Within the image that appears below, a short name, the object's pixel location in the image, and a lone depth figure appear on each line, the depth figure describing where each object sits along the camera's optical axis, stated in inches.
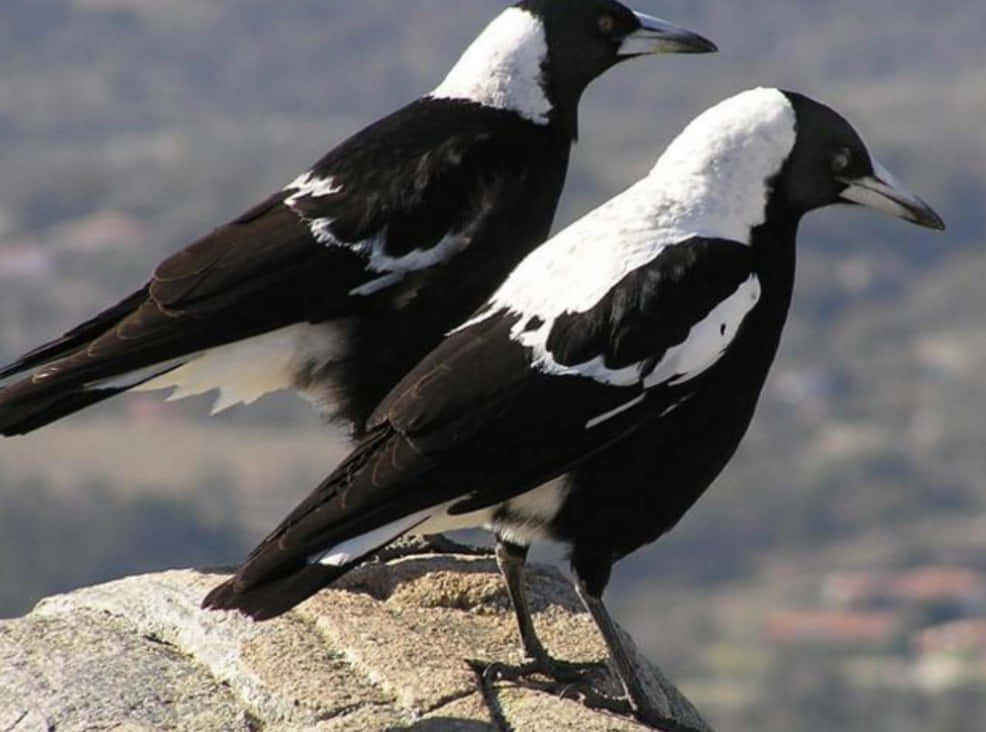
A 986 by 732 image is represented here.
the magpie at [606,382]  584.4
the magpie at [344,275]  696.4
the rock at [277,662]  580.7
